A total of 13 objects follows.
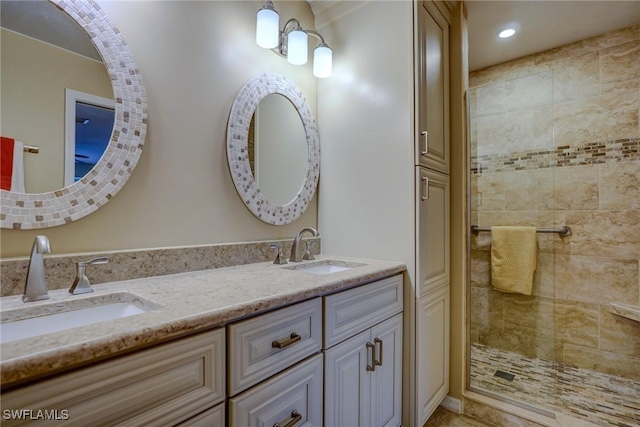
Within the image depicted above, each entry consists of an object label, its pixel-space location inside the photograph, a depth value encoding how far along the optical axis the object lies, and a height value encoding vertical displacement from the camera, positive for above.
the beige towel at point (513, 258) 2.25 -0.32
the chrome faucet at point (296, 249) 1.55 -0.16
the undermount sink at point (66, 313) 0.72 -0.26
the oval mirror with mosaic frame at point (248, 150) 1.42 +0.34
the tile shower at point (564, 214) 1.98 +0.02
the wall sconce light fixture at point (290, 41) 1.40 +0.89
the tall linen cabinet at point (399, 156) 1.46 +0.32
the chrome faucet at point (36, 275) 0.79 -0.15
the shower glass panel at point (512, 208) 2.27 +0.07
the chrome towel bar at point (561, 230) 2.19 -0.10
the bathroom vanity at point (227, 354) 0.52 -0.32
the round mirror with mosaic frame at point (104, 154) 0.88 +0.23
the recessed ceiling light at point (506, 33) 2.07 +1.27
